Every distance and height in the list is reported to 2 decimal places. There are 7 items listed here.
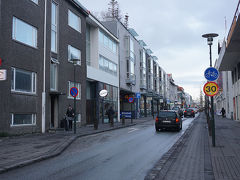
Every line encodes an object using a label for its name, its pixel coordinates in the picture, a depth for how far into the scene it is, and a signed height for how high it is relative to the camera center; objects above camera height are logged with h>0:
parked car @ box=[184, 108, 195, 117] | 52.38 -1.00
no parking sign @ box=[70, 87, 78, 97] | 17.84 +1.10
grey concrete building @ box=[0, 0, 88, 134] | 15.08 +3.01
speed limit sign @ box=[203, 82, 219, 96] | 11.66 +0.79
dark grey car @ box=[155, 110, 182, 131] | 20.12 -0.87
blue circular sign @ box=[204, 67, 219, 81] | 11.76 +1.39
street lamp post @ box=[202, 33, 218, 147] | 13.36 +3.27
